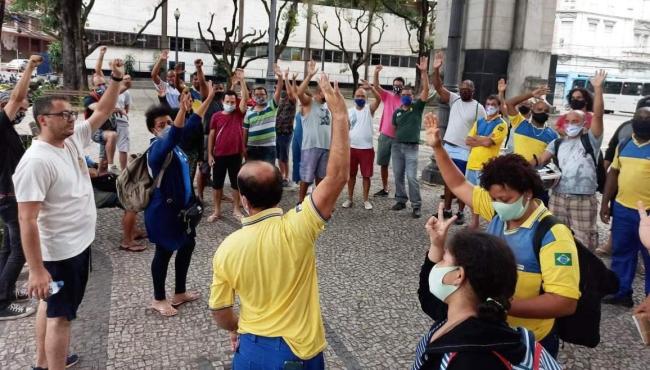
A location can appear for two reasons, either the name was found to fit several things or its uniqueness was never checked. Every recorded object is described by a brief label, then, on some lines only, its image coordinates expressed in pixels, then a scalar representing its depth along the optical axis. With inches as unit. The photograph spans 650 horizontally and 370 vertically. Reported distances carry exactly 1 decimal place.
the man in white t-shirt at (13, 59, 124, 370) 110.2
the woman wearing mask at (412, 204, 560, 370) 61.7
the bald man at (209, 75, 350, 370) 85.0
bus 1413.6
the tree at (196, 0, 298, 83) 1071.2
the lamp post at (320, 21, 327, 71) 1622.8
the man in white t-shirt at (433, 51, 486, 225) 273.9
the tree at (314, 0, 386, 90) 1419.8
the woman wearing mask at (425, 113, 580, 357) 86.7
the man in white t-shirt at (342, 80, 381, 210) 303.1
